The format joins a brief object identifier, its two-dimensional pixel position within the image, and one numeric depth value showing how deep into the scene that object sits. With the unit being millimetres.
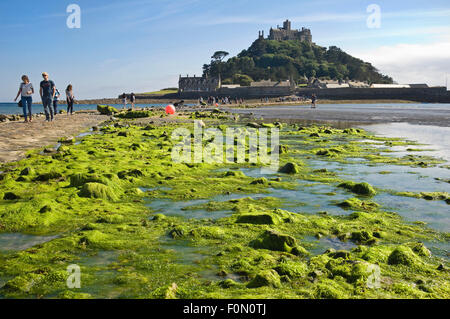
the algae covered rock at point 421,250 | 4609
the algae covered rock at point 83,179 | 7508
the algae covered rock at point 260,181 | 8445
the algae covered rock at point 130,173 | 8480
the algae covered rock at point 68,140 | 13947
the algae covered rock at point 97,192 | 6883
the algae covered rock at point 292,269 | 3998
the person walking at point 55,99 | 25181
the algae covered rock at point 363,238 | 5078
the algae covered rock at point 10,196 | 6539
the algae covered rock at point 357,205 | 6670
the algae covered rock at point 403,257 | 4363
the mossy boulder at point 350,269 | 3941
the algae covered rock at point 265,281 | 3756
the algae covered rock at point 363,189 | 7645
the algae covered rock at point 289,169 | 9820
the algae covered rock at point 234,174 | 9219
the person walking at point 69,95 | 29141
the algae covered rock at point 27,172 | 7954
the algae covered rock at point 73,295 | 3418
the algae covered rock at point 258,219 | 5738
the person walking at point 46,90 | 19156
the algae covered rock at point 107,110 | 38031
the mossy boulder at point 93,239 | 4793
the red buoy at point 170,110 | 39062
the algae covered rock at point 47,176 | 7912
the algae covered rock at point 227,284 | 3754
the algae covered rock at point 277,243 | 4703
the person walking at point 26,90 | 18391
